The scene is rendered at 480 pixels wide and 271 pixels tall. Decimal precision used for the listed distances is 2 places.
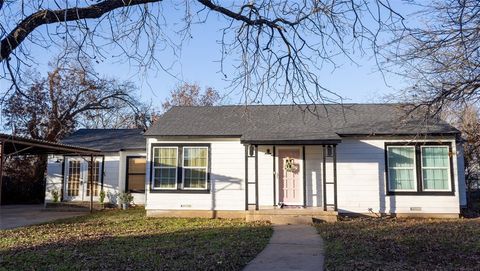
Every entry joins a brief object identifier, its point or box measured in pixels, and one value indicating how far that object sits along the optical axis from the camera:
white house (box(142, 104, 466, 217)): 15.33
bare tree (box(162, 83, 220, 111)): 38.59
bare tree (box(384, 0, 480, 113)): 7.65
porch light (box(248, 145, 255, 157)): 15.81
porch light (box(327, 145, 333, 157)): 15.67
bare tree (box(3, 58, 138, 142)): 26.66
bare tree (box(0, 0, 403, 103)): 5.17
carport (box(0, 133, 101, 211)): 13.49
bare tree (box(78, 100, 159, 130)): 32.91
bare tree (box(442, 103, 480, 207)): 19.38
